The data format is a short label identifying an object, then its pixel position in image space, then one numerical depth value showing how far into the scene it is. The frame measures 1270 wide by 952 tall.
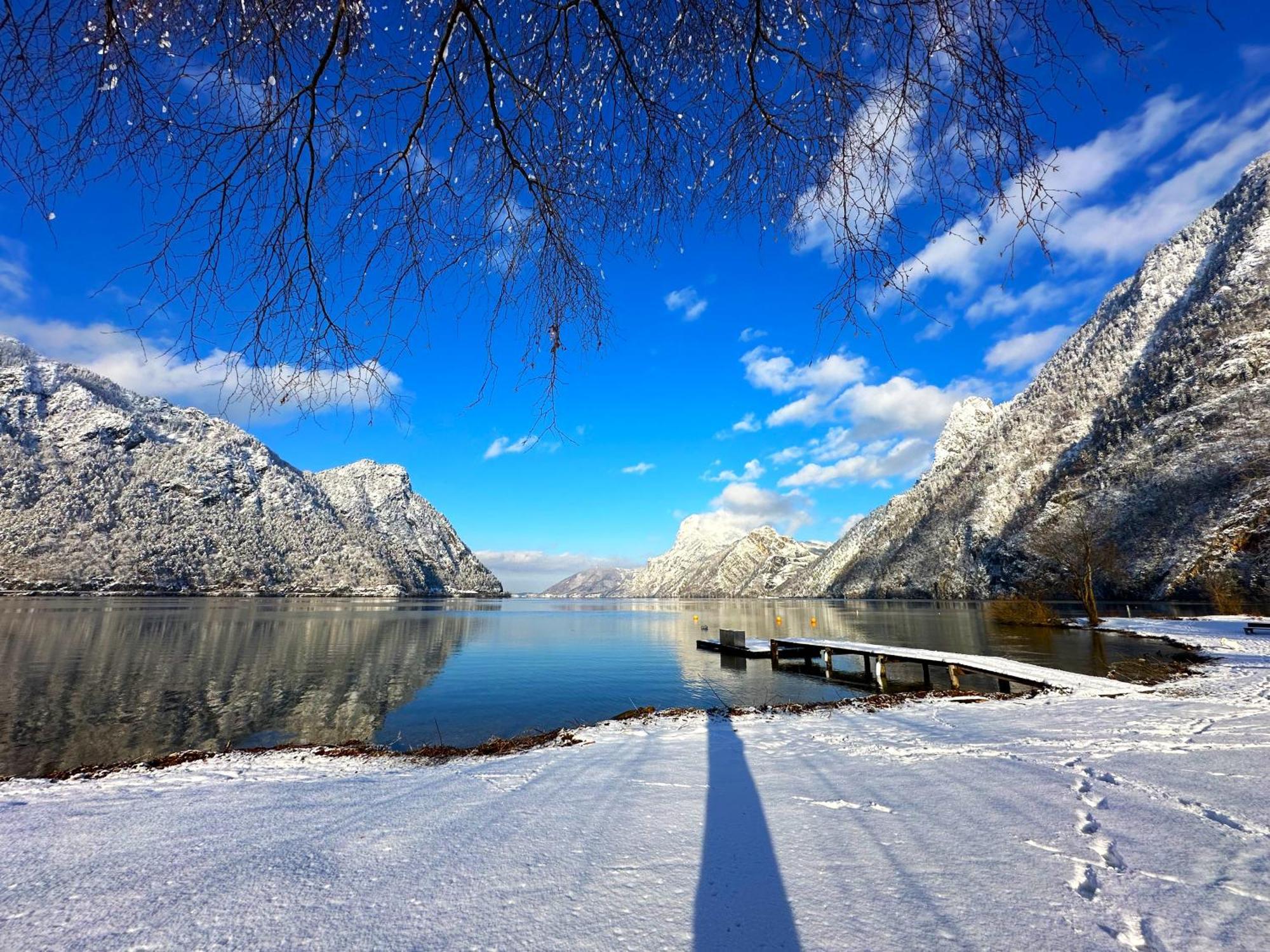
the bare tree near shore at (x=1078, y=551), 39.38
